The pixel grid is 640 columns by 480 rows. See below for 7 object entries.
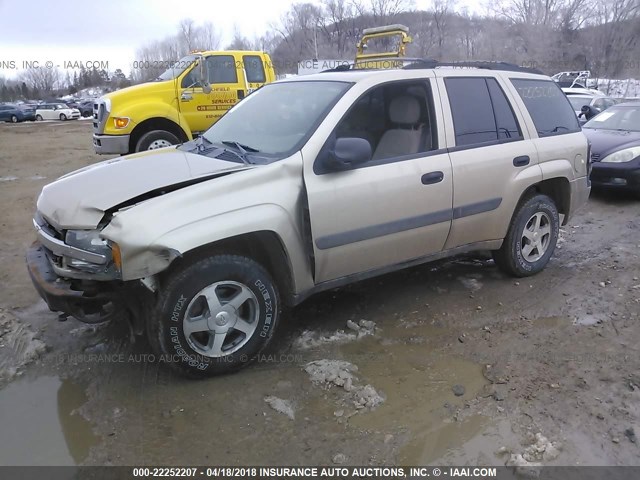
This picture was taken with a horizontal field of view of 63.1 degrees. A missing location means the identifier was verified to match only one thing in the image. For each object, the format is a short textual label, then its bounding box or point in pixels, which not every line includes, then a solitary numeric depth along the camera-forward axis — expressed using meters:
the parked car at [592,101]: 15.84
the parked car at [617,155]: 7.51
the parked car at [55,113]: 37.28
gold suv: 2.94
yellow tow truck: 8.89
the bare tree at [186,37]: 64.57
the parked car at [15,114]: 35.56
